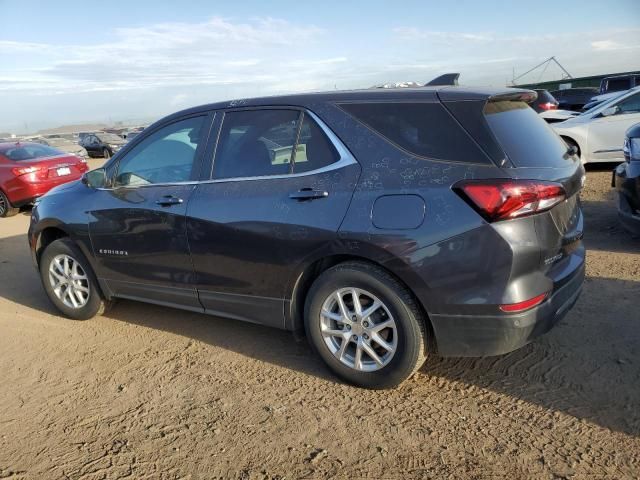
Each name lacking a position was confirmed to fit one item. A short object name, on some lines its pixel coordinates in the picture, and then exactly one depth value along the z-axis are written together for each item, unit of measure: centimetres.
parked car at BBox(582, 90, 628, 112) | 1022
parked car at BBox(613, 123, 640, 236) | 527
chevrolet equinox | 287
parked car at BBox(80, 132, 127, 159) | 3231
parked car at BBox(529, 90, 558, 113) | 1388
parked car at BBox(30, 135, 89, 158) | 1986
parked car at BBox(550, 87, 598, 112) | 2166
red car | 1074
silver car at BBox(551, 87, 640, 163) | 979
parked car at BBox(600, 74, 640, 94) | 1994
